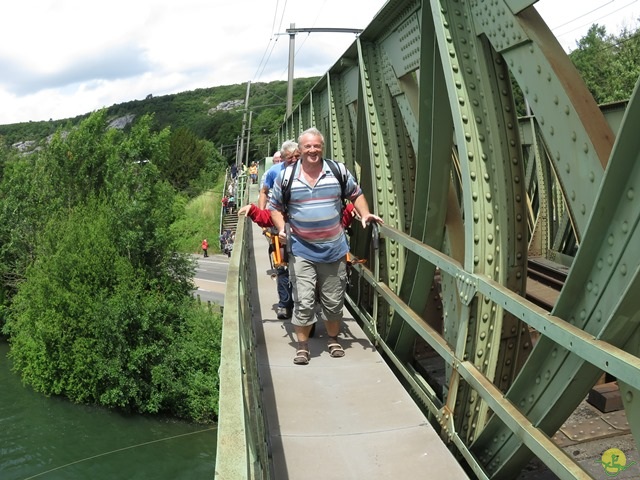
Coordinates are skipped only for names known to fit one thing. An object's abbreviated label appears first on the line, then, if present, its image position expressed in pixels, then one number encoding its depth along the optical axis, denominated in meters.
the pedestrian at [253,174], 25.06
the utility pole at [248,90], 46.06
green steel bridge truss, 2.23
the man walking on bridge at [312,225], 4.48
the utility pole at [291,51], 25.31
